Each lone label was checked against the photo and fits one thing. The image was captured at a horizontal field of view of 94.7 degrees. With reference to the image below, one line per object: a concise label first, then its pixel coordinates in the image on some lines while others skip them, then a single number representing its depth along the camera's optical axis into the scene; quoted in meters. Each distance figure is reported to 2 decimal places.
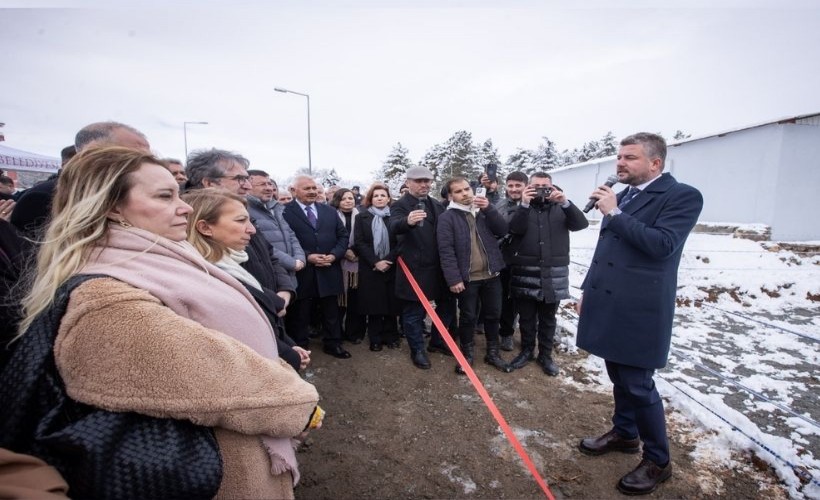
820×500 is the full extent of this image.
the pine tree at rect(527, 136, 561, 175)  45.03
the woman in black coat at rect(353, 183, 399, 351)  5.23
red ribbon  2.57
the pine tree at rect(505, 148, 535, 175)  45.06
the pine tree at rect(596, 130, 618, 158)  51.44
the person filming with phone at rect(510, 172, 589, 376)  4.46
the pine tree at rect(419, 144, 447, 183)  45.34
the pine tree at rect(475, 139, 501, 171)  44.37
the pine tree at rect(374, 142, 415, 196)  41.01
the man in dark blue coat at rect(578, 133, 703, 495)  2.65
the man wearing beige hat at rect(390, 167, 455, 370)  4.70
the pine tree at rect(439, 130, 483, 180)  42.62
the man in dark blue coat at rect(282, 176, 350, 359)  4.78
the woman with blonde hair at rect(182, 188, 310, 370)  2.19
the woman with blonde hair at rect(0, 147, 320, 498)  1.13
